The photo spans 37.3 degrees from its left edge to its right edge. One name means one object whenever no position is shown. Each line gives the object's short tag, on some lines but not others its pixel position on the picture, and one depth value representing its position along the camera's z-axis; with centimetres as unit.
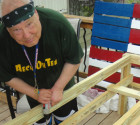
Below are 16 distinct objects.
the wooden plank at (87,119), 223
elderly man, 105
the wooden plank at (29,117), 102
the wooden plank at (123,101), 206
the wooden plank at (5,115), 235
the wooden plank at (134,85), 211
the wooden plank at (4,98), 253
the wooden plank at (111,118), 222
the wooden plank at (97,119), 222
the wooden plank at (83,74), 297
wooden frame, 111
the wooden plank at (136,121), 128
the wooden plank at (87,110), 137
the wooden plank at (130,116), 126
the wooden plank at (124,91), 177
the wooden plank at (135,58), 187
